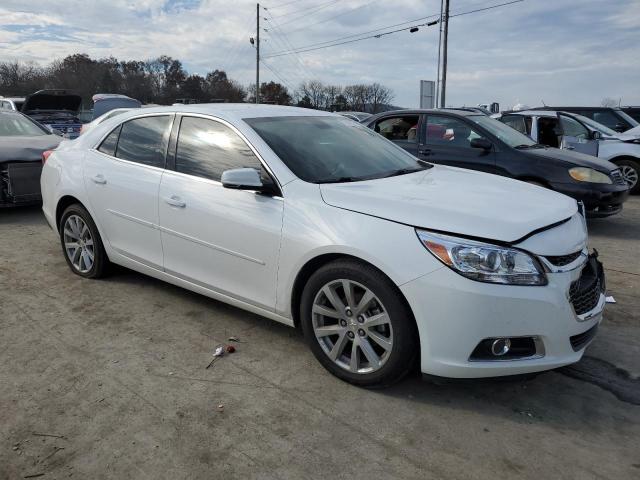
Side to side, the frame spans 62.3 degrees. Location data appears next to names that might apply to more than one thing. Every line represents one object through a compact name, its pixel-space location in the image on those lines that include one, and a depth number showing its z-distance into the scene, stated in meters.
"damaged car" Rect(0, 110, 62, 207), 7.20
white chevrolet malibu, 2.62
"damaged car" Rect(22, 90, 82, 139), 13.12
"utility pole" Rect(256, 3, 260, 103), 42.09
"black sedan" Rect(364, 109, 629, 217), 6.71
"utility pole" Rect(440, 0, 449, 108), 23.09
